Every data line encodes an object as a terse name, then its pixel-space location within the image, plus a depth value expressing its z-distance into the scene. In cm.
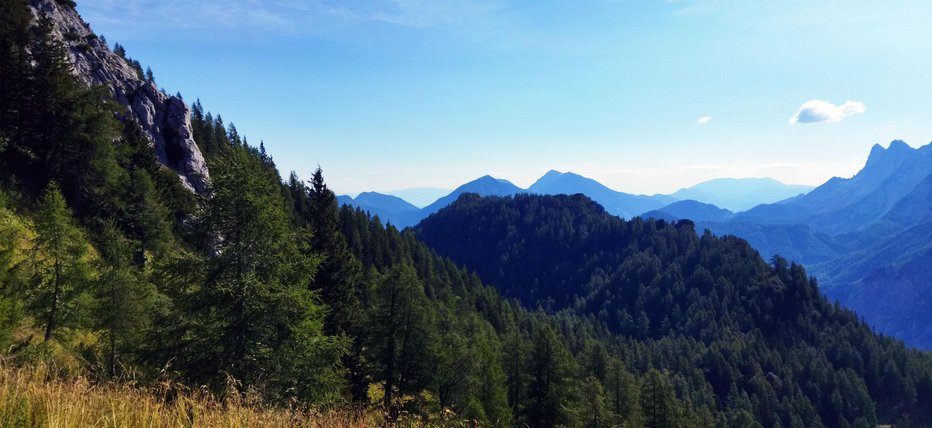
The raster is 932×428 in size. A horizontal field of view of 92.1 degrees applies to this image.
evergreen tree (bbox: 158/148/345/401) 1275
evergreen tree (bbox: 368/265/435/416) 2884
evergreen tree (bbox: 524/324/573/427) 3541
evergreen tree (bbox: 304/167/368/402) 2823
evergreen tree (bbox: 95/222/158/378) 1917
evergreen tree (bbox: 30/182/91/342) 1870
